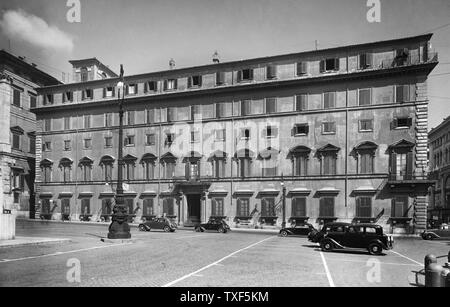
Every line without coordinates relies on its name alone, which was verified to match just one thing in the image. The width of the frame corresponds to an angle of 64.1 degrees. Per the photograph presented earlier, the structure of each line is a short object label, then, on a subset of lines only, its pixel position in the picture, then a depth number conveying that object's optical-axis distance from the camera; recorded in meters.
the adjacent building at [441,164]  44.94
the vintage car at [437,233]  27.92
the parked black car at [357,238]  17.03
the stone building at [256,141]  32.78
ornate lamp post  18.58
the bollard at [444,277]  9.32
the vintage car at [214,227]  31.67
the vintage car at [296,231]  28.55
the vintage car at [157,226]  30.88
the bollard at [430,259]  9.73
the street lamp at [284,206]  34.25
